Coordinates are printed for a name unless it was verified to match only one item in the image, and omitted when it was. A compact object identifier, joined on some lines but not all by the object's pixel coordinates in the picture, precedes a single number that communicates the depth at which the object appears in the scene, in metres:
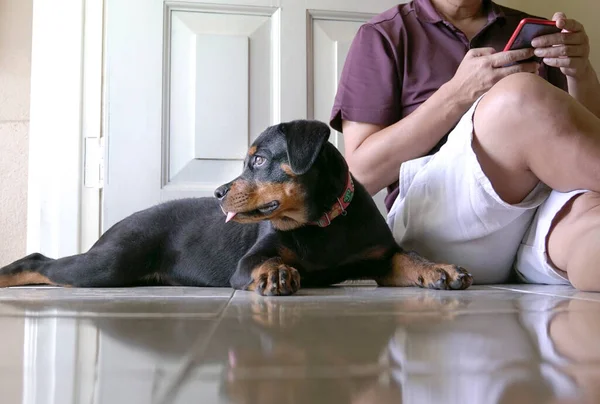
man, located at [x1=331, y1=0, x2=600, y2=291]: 1.11
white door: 2.00
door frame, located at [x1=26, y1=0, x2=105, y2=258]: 2.03
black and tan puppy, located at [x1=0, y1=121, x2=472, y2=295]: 1.24
